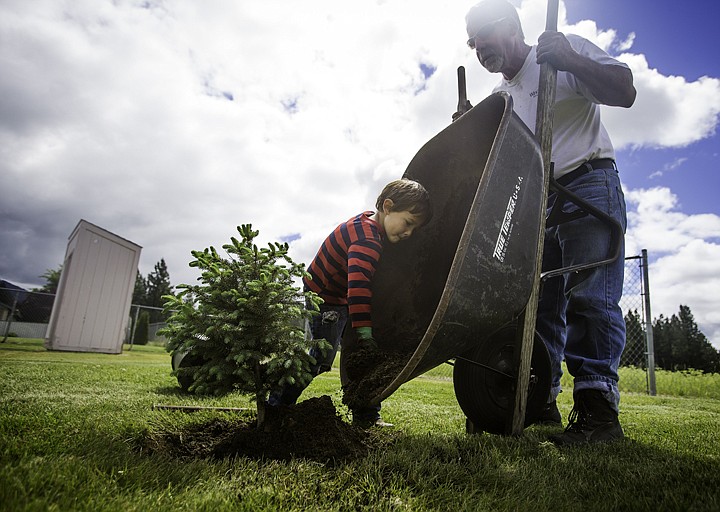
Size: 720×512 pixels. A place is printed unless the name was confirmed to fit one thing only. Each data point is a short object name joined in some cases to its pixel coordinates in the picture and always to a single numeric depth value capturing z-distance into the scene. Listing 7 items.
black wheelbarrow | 1.51
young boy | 2.05
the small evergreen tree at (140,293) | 47.12
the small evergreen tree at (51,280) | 40.28
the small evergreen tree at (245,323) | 1.72
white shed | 9.54
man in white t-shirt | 2.02
